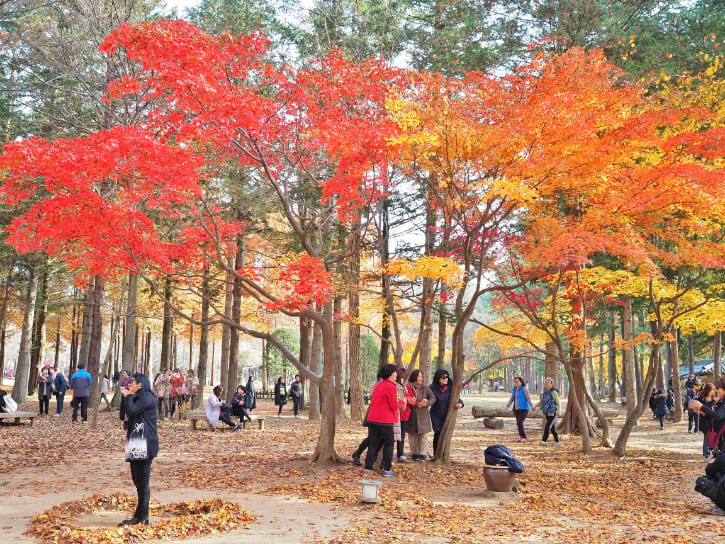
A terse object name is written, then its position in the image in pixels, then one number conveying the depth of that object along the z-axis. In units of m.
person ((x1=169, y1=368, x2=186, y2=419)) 18.86
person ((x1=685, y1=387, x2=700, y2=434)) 18.42
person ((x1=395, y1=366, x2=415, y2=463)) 10.44
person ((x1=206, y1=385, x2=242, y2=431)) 16.02
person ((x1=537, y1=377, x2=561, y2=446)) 14.64
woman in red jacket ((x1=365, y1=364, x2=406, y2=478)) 9.21
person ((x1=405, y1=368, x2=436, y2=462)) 10.87
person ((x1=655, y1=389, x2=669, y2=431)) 20.50
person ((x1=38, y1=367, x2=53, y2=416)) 18.59
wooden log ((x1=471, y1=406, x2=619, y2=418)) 22.38
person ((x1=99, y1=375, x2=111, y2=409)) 25.62
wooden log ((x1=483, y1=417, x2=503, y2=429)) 19.91
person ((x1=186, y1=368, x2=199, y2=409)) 19.78
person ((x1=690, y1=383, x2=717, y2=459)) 11.01
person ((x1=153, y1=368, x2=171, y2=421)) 17.52
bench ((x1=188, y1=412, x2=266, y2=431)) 16.03
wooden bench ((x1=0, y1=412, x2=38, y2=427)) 15.20
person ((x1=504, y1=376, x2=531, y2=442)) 15.23
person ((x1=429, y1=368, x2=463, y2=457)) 11.13
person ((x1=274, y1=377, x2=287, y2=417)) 22.91
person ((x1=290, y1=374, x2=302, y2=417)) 22.16
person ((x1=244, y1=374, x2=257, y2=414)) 21.48
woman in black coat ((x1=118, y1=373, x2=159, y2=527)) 6.20
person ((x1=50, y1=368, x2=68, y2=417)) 19.08
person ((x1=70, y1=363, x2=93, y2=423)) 17.02
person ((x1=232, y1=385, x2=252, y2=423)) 16.86
